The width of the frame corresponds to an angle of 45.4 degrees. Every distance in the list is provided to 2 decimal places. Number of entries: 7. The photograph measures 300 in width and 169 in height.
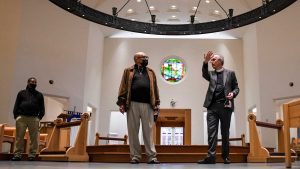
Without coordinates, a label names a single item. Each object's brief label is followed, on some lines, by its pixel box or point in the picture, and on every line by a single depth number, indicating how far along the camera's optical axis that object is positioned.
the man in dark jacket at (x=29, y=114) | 5.92
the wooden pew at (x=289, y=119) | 3.51
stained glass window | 15.53
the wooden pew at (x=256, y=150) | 6.15
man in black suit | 4.36
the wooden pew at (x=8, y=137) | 6.88
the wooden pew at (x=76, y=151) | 6.05
